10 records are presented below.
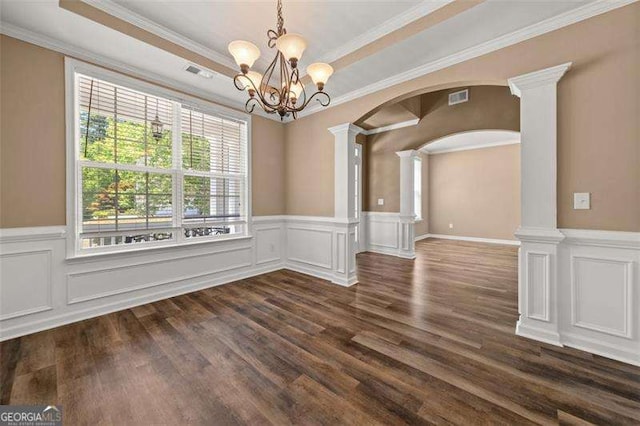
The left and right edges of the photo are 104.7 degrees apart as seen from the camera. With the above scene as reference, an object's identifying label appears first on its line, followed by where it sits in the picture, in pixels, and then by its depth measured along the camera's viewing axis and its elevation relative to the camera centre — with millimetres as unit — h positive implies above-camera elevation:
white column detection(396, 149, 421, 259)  5496 +144
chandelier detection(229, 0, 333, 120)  1771 +1160
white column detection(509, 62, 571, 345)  2143 +45
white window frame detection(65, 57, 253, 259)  2514 +761
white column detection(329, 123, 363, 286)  3691 +88
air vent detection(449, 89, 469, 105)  4375 +2077
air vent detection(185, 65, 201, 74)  2875 +1706
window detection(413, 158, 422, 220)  7836 +769
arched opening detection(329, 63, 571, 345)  2158 +390
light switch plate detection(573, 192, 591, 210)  2033 +91
